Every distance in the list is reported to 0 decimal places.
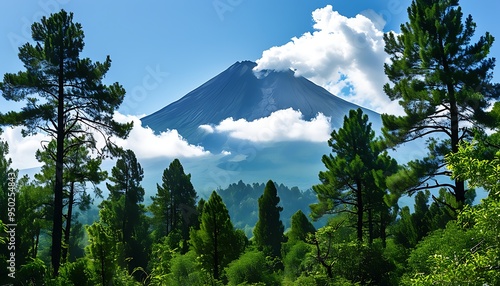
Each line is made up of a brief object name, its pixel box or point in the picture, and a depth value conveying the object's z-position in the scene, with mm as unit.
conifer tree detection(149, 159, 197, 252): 33625
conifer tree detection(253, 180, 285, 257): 30953
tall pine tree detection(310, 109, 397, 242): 18016
